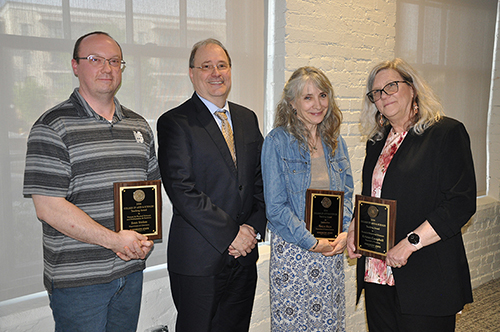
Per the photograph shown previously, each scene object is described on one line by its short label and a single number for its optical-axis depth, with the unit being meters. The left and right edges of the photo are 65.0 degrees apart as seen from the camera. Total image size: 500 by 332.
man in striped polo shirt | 1.62
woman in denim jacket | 1.99
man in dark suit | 1.87
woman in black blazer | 1.64
